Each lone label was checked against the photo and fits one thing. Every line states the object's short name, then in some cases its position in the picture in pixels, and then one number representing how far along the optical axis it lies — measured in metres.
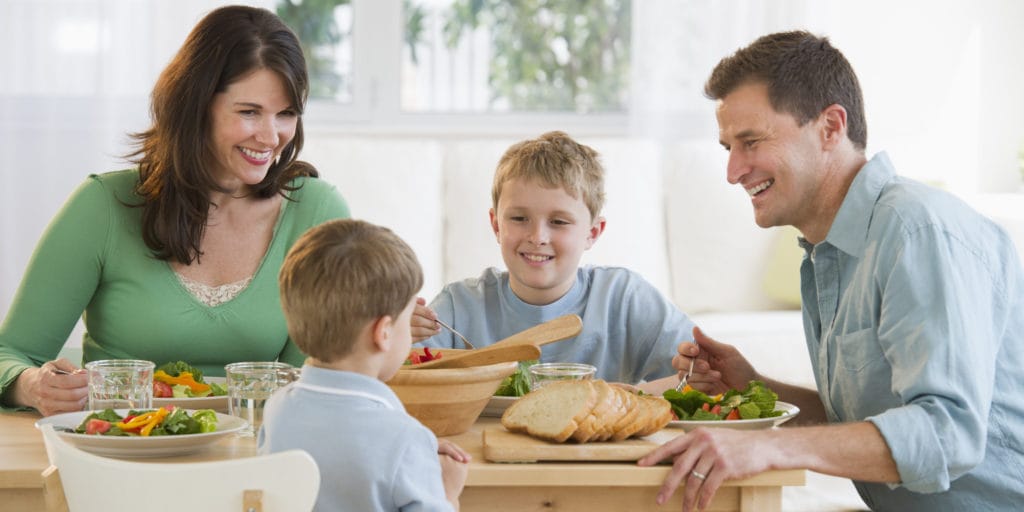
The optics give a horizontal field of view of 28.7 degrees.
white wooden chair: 2.17
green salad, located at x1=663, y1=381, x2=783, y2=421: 2.58
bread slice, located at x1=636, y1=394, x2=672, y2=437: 2.48
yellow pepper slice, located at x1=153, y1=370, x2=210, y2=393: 2.70
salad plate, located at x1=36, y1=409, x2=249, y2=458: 2.41
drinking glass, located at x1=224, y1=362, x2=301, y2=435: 2.54
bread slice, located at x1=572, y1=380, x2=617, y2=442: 2.42
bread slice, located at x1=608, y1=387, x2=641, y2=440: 2.45
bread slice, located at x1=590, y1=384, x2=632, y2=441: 2.44
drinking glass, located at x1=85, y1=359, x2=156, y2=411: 2.57
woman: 3.02
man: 2.48
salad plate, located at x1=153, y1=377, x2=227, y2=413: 2.65
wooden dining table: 2.39
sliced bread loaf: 2.42
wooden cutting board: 2.41
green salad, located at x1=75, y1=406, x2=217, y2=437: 2.44
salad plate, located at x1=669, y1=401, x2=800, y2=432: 2.55
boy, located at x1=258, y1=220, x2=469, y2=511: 2.26
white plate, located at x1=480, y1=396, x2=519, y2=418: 2.67
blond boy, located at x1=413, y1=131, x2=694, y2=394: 3.11
